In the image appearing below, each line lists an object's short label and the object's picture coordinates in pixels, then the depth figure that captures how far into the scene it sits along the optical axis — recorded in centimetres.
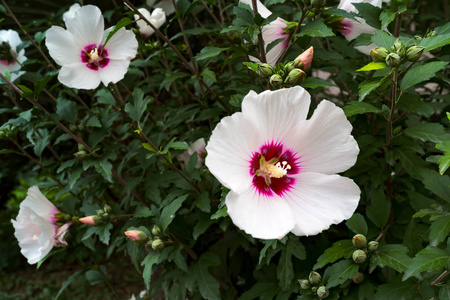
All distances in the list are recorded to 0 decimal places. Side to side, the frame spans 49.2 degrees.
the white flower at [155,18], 53
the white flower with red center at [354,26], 43
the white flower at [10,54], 55
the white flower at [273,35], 43
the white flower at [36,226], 49
